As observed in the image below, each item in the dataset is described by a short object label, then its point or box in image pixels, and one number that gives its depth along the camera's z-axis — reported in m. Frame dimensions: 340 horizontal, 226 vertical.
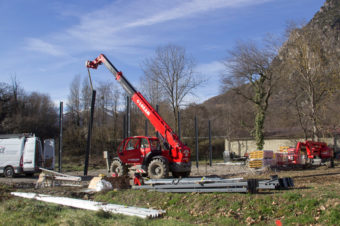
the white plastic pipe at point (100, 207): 8.51
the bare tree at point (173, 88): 34.59
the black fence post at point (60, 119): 18.41
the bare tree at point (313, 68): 25.41
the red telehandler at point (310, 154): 20.23
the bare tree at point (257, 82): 32.31
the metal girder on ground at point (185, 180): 10.16
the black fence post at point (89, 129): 18.00
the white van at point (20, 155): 18.41
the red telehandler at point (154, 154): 14.91
